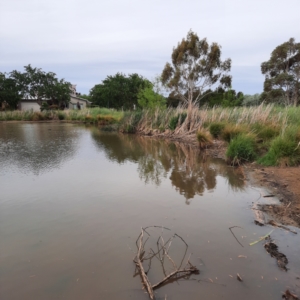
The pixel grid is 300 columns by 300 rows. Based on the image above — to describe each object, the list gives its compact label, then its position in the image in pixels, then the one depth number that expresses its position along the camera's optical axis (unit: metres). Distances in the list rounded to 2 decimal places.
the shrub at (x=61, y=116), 33.55
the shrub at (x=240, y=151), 8.03
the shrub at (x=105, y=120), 25.73
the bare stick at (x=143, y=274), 2.44
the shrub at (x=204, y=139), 11.17
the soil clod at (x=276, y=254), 2.86
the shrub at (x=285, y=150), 6.90
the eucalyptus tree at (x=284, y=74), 24.53
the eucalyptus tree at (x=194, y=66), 26.44
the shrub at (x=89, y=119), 29.05
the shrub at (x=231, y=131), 9.59
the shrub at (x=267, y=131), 9.19
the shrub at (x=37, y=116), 32.69
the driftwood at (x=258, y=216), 3.90
